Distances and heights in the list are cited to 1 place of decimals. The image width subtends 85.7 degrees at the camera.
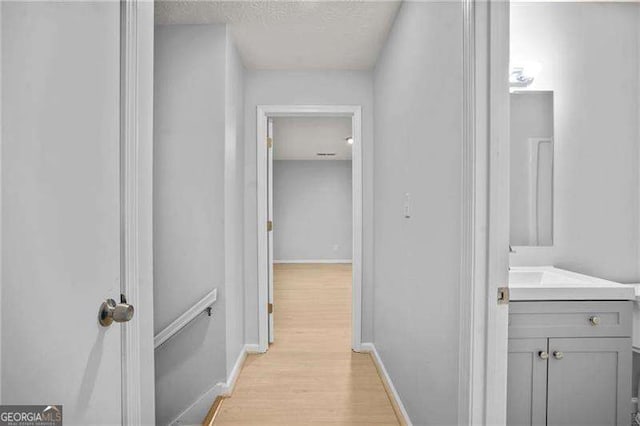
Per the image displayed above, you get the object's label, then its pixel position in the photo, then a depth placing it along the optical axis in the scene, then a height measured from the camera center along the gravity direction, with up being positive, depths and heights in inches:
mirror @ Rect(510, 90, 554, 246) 78.2 +9.3
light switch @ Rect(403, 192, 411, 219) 70.1 +0.6
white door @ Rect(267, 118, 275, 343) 117.3 -0.8
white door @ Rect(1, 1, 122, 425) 24.1 +0.2
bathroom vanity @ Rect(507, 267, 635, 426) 54.4 -23.3
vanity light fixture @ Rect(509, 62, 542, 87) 77.5 +30.4
